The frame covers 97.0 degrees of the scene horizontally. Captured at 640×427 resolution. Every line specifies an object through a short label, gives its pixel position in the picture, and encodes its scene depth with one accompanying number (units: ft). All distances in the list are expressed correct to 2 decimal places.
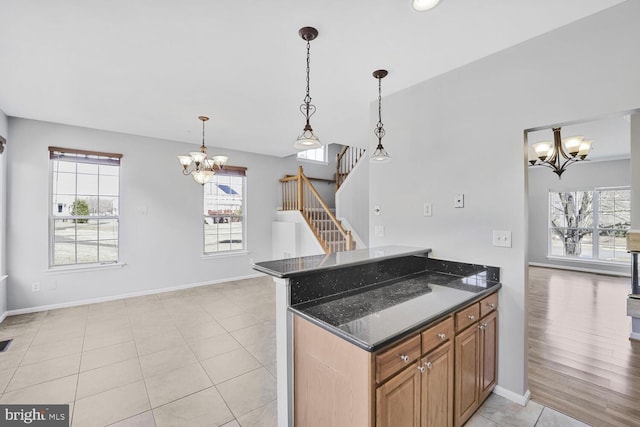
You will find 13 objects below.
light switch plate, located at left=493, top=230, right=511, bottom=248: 7.23
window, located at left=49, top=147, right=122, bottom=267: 13.91
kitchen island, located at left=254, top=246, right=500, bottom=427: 4.36
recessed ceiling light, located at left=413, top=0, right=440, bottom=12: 5.58
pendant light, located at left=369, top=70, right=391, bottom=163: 8.13
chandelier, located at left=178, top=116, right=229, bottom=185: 12.00
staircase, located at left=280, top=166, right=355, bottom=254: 17.19
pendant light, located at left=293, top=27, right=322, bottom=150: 6.57
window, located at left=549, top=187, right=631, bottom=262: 21.22
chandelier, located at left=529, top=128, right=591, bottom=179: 10.97
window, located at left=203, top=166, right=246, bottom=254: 18.74
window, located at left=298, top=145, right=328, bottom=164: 24.80
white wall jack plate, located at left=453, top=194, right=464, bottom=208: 8.14
